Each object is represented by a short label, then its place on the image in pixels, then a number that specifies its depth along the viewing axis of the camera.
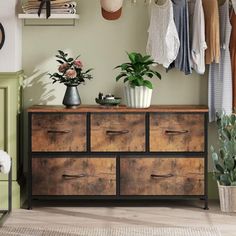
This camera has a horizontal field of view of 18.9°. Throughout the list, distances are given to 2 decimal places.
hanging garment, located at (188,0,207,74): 5.29
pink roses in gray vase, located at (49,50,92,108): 5.30
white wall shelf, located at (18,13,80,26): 5.56
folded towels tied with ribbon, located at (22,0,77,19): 5.29
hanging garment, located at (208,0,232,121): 5.40
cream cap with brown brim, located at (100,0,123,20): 5.25
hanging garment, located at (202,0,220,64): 5.31
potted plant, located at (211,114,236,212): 5.28
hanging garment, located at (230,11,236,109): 5.41
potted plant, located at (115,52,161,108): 5.28
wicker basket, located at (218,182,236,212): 5.27
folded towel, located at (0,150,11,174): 4.72
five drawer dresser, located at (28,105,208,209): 5.27
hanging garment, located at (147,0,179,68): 5.27
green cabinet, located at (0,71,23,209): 5.30
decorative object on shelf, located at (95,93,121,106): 5.34
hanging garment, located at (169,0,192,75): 5.34
